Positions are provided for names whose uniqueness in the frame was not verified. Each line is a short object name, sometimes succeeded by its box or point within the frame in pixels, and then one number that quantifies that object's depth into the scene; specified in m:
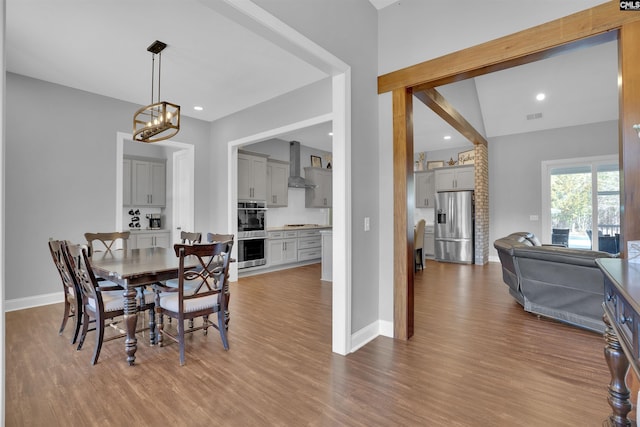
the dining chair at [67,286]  2.66
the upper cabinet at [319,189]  7.65
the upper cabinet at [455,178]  7.25
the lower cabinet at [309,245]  6.82
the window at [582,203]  6.10
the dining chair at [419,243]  6.12
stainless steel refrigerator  6.96
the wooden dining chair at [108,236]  3.58
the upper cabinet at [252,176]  5.86
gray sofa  2.95
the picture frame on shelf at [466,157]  7.68
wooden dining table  2.37
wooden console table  0.98
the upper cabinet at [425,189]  8.12
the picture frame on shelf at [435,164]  8.31
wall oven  5.63
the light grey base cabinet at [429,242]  7.79
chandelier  3.05
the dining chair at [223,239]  2.84
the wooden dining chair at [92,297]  2.38
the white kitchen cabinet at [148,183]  6.26
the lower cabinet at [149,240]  5.76
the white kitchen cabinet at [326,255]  5.30
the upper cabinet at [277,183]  6.69
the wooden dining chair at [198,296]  2.41
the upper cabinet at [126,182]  6.11
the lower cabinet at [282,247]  6.15
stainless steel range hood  7.25
